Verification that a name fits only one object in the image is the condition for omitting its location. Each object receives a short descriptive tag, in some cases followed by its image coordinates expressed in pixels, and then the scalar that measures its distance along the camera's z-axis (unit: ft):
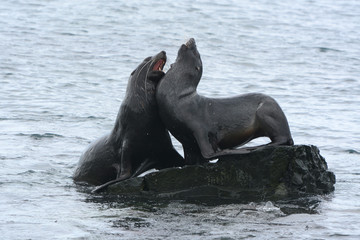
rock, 55.26
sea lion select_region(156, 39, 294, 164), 55.42
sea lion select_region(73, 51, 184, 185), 57.41
